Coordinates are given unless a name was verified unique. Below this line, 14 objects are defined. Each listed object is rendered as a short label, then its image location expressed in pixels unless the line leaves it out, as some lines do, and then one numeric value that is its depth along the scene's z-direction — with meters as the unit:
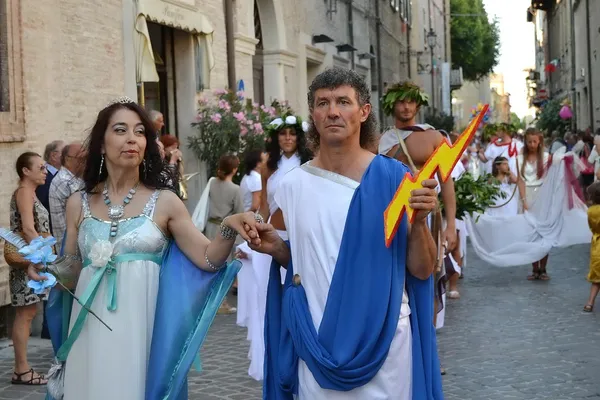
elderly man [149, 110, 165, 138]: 11.94
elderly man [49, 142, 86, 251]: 8.82
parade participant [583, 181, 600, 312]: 10.36
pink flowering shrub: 15.87
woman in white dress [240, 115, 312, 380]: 7.27
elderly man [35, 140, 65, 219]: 9.29
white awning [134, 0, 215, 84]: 13.92
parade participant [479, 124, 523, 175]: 16.81
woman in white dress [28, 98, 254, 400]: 4.41
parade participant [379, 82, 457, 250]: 7.08
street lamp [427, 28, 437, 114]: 45.08
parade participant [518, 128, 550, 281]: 13.79
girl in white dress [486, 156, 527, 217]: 13.95
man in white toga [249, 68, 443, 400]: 3.79
